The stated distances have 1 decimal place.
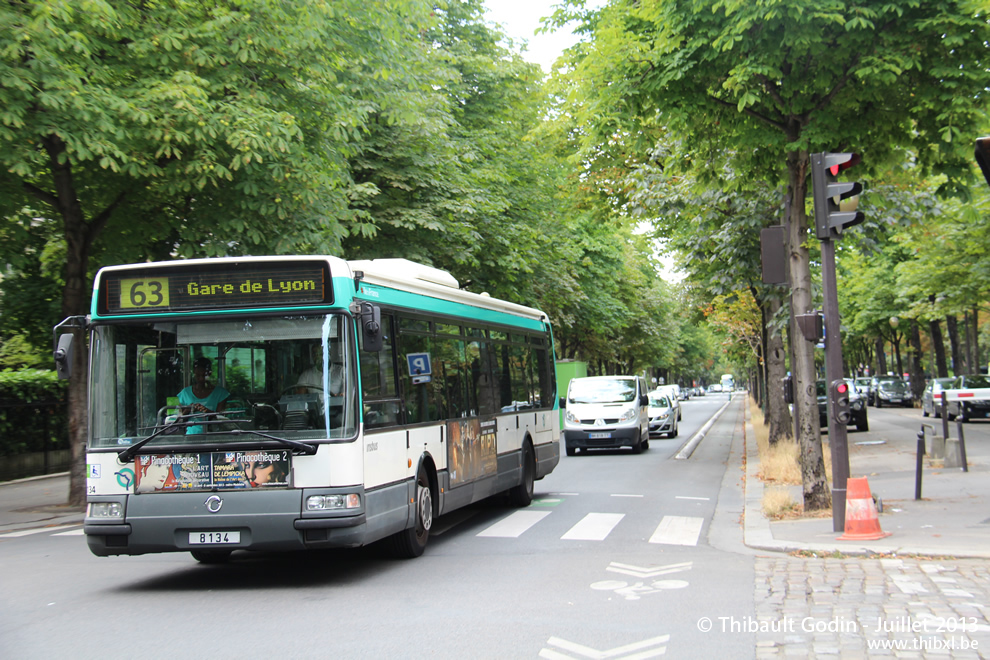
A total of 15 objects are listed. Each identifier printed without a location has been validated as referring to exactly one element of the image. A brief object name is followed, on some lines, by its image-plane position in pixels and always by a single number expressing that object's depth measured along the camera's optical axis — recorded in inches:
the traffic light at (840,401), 387.5
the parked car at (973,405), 1241.4
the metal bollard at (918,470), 491.8
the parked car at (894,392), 1993.1
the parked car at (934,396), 1342.3
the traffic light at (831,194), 384.2
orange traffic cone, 371.6
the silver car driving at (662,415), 1227.9
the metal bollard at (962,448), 628.3
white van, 922.1
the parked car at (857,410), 1080.8
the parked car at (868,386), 2226.7
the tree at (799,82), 397.7
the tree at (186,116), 454.0
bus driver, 316.2
